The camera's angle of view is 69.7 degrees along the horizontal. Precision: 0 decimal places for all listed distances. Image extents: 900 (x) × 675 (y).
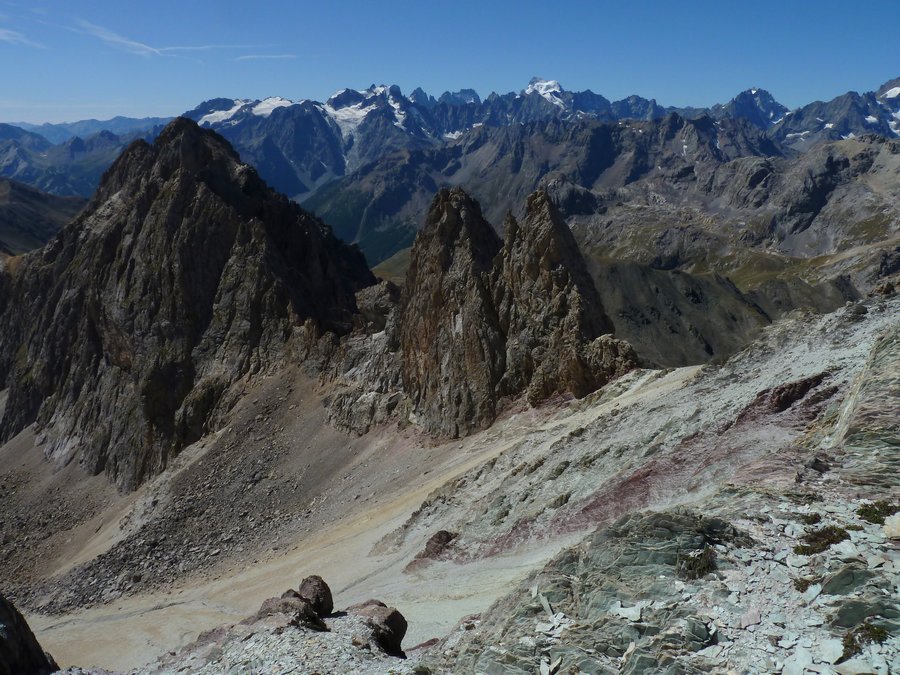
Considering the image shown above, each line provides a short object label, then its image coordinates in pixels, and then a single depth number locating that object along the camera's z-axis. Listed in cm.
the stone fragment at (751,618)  1412
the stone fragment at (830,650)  1252
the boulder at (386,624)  2388
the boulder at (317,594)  2830
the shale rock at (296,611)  2458
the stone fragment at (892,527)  1514
